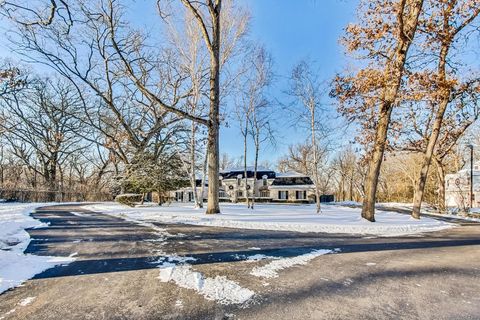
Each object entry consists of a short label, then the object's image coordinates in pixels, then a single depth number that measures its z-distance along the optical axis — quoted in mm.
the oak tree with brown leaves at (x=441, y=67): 11000
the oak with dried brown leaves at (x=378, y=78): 11062
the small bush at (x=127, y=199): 18297
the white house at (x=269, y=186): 45031
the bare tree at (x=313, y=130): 17859
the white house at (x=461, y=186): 32572
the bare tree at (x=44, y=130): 33344
